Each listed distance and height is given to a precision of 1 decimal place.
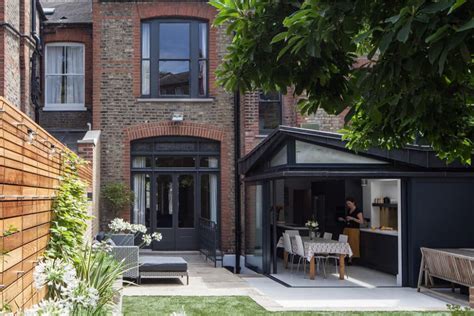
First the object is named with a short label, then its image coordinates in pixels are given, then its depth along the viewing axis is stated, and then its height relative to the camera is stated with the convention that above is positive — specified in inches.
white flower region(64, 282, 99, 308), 201.9 -30.0
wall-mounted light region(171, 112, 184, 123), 757.3 +77.4
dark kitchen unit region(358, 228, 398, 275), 643.0 -56.4
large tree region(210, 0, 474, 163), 150.3 +32.6
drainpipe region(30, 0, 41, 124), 709.9 +127.5
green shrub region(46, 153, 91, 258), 310.0 -10.8
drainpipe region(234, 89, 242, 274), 768.3 +27.8
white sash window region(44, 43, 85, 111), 800.3 +128.2
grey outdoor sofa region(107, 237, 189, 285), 547.2 -59.9
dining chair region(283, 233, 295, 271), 646.5 -48.7
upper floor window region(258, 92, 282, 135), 788.6 +86.1
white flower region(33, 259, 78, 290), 211.6 -24.9
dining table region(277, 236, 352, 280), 594.5 -49.3
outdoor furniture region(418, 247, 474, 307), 471.2 -53.4
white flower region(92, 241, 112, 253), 370.0 -28.8
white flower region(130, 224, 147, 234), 492.1 -25.2
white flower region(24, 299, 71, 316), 158.1 -26.7
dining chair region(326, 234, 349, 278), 612.1 -41.5
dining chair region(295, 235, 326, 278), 606.6 -50.2
